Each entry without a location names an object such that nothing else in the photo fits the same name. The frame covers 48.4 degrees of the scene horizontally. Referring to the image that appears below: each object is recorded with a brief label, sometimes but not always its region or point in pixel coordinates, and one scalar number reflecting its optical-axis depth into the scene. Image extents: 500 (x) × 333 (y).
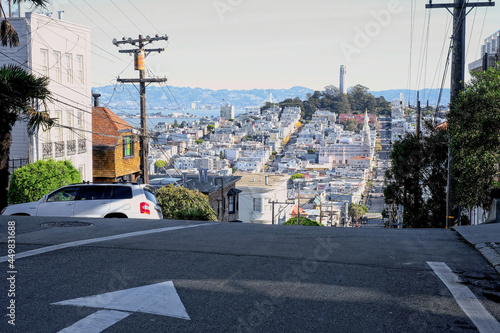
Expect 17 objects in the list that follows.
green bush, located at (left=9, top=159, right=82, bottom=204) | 23.92
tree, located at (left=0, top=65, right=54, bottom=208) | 17.11
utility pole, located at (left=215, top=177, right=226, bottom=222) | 46.90
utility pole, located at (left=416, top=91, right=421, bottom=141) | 30.98
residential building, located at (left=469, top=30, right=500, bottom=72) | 27.06
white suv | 15.42
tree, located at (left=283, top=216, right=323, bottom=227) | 38.66
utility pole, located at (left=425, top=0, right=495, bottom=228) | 20.19
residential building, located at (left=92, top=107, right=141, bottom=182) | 38.62
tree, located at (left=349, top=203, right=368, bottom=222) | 67.75
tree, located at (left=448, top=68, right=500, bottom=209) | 15.34
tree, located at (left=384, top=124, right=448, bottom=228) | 27.62
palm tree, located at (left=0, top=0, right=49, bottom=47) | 18.78
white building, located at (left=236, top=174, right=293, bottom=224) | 57.88
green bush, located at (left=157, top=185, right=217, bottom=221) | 32.50
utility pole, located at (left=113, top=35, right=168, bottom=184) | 31.08
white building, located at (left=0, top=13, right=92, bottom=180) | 29.39
